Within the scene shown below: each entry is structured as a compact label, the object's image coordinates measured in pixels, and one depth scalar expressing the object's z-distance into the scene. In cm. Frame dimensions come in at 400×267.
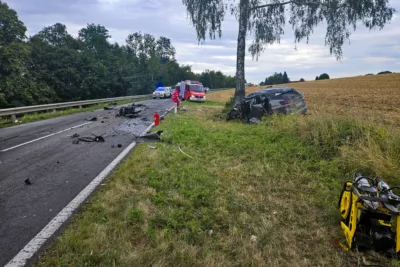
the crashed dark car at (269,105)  1052
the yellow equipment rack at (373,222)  235
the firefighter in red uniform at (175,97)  1653
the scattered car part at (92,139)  768
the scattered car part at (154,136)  773
